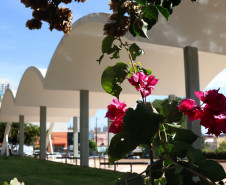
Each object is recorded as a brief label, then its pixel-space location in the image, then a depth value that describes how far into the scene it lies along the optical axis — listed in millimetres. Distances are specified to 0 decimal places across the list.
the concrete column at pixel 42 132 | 19030
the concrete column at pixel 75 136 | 22281
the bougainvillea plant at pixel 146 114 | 1075
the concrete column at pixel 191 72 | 7629
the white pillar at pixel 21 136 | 22861
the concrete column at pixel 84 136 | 12840
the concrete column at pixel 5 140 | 29337
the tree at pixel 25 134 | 34488
